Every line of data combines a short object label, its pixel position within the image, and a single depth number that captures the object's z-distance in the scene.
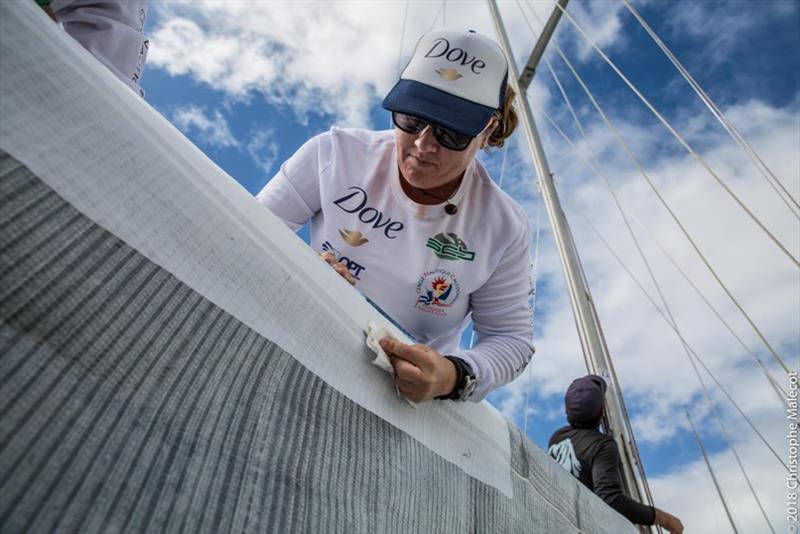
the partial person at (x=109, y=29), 0.64
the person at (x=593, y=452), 1.65
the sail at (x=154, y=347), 0.31
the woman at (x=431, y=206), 0.93
